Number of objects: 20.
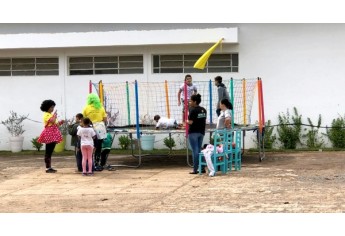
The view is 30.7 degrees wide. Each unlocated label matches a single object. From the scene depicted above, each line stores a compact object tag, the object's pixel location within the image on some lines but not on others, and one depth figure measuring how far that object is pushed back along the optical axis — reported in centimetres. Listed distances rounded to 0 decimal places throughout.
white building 1781
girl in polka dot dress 1356
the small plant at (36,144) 1904
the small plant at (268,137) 1792
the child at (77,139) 1338
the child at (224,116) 1329
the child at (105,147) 1401
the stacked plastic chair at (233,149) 1322
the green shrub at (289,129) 1789
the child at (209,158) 1253
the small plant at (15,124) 1917
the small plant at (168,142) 1845
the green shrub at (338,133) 1759
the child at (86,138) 1301
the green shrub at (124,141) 1873
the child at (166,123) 1484
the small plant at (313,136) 1784
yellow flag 1609
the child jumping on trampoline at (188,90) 1498
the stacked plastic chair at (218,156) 1260
